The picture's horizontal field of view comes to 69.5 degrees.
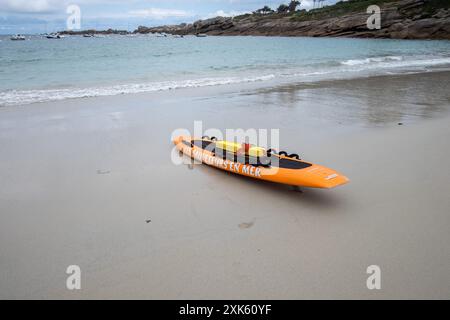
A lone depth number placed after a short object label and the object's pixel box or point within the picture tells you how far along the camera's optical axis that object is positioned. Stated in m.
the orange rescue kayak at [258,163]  5.02
